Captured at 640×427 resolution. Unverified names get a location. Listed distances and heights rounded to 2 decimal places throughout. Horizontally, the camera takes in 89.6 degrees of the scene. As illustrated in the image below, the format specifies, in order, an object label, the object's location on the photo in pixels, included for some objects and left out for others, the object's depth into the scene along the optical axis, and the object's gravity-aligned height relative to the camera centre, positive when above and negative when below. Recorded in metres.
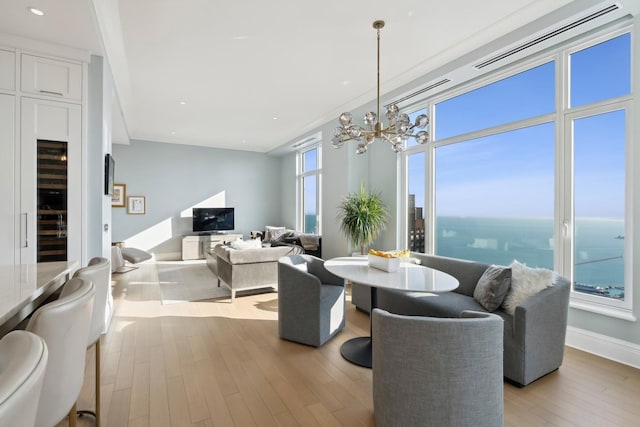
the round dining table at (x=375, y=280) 2.19 -0.48
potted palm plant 5.00 -0.09
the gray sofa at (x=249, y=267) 4.42 -0.74
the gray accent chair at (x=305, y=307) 2.96 -0.87
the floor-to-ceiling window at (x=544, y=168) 2.90 +0.53
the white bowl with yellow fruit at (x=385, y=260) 2.65 -0.39
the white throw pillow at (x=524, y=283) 2.52 -0.55
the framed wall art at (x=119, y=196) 7.71 +0.44
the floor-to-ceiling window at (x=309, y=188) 7.94 +0.68
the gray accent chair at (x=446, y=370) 1.58 -0.78
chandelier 2.79 +0.78
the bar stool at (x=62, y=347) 1.02 -0.47
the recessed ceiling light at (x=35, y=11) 2.42 +1.55
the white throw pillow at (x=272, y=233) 7.83 -0.46
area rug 4.65 -1.16
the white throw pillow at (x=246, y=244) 4.87 -0.46
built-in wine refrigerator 2.99 +0.13
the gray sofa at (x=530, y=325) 2.30 -0.84
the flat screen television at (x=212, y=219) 8.40 -0.13
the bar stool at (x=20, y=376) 0.53 -0.29
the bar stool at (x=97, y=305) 1.73 -0.52
